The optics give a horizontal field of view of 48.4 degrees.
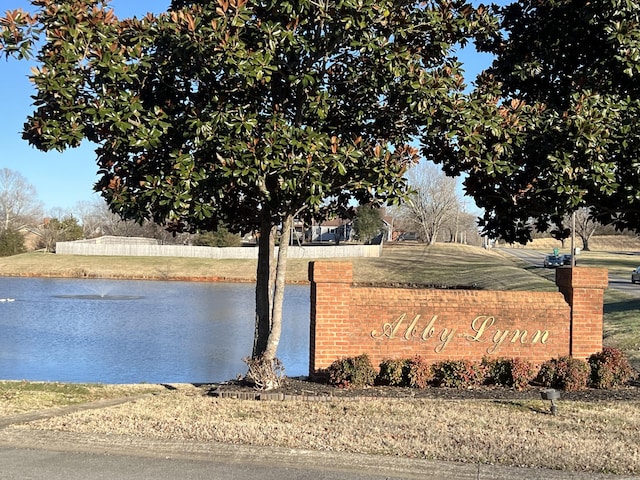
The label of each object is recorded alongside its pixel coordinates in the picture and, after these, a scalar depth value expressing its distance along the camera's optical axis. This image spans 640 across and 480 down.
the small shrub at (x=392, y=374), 11.26
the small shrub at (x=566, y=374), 11.27
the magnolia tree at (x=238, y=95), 9.53
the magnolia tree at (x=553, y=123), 10.66
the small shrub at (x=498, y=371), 11.48
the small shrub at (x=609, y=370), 11.39
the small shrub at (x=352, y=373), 11.08
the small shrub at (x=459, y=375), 11.30
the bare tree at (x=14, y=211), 105.94
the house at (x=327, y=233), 122.12
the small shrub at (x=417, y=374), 11.17
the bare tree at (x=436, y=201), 95.50
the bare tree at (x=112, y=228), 92.94
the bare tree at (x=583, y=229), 92.94
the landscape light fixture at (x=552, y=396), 8.95
